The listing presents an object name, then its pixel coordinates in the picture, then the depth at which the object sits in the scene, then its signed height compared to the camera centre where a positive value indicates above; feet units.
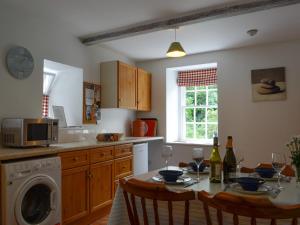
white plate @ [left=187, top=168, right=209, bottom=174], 6.36 -1.10
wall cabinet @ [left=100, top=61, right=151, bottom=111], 13.20 +2.10
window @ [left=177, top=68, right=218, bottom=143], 15.75 +1.29
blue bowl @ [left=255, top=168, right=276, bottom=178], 5.94 -1.07
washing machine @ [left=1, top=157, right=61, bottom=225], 6.88 -1.85
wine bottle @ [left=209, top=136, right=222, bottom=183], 5.47 -0.86
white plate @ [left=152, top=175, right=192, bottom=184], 5.35 -1.13
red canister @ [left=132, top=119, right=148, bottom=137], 15.49 -0.13
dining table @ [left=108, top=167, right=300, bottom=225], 4.35 -1.23
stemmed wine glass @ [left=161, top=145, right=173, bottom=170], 6.33 -0.63
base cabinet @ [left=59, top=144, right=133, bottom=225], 8.91 -2.04
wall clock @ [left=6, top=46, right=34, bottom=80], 9.12 +2.28
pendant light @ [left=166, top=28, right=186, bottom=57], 9.91 +2.83
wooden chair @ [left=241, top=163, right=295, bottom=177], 6.51 -1.16
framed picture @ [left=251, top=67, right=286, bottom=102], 12.74 +2.01
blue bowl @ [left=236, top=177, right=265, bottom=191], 4.73 -1.05
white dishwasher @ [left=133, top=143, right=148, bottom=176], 12.77 -1.61
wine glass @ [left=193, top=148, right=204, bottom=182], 5.65 -0.65
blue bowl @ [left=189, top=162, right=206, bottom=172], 6.51 -1.02
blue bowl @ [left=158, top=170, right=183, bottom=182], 5.41 -1.02
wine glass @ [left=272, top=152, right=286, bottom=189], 5.44 -0.76
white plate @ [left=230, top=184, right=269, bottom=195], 4.63 -1.17
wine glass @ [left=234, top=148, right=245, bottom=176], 5.88 -0.69
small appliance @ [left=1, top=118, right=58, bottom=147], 8.11 -0.17
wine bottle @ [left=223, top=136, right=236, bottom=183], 5.63 -0.82
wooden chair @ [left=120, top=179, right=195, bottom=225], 4.03 -1.08
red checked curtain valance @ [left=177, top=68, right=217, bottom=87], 15.51 +2.92
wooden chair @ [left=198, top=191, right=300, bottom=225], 3.27 -1.05
